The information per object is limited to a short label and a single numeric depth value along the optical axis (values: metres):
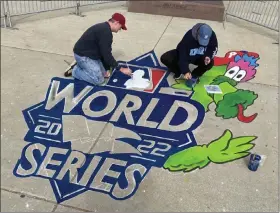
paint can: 4.32
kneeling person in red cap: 5.33
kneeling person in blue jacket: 5.26
